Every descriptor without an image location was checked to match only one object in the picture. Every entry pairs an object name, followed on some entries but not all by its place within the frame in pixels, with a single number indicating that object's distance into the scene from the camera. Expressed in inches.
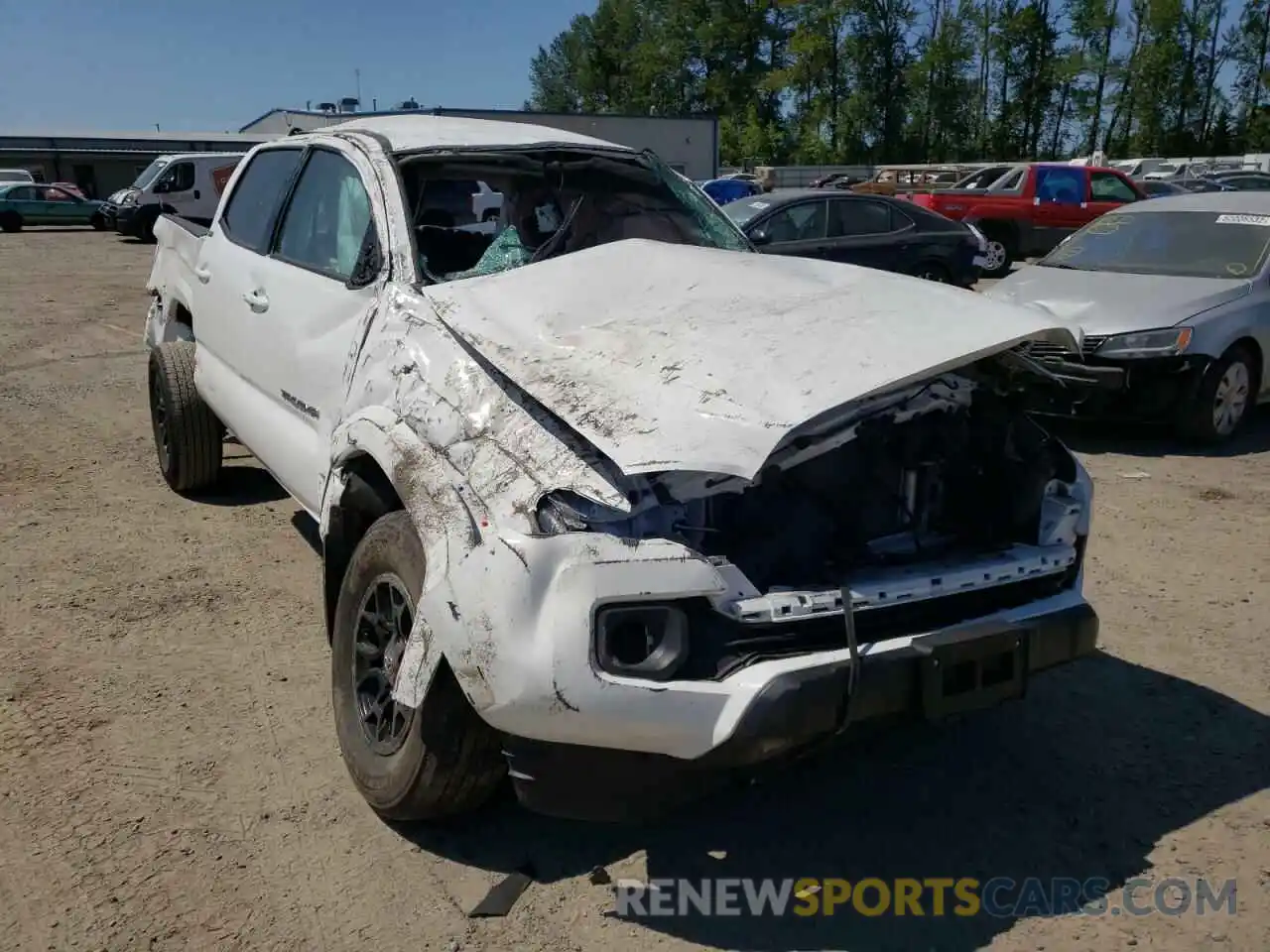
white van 976.3
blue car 954.8
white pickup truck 93.4
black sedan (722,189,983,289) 473.4
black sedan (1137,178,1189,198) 904.3
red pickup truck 712.4
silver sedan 268.8
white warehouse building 1409.9
